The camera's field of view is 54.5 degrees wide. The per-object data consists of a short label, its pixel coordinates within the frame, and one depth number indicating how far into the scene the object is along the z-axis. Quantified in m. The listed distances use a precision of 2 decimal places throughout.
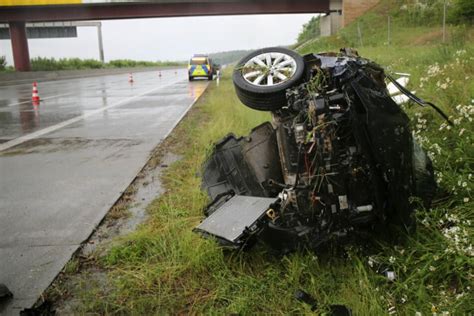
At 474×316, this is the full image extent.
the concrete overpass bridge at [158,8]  38.38
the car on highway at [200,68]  35.22
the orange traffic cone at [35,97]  17.18
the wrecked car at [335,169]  2.87
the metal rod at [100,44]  69.38
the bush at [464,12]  17.55
